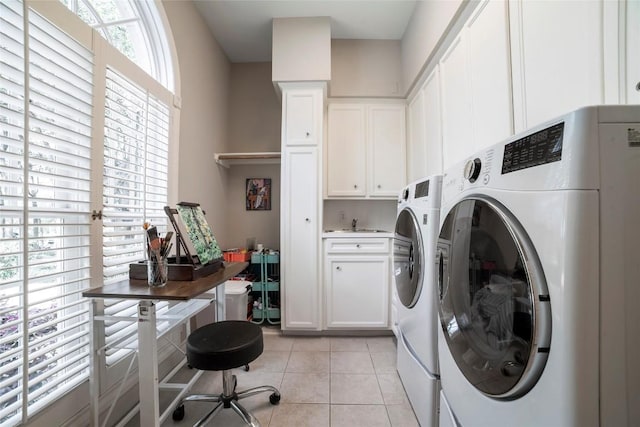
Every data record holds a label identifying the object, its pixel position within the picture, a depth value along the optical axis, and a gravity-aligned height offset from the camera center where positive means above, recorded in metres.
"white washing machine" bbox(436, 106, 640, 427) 0.47 -0.12
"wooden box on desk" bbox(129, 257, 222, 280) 1.27 -0.29
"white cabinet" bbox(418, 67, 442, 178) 1.94 +0.73
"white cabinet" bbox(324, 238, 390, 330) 2.38 -0.63
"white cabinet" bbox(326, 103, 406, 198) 2.71 +0.69
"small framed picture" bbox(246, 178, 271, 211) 2.98 +0.22
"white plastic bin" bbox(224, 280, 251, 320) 2.15 -0.74
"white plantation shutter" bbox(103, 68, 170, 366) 1.33 +0.18
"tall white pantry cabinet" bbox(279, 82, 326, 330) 2.38 +0.00
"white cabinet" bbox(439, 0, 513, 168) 1.23 +0.74
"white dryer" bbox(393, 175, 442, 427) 1.20 -0.43
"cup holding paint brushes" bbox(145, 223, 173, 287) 1.16 -0.22
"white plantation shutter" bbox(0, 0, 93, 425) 0.91 +0.00
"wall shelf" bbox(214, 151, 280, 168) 2.61 +0.60
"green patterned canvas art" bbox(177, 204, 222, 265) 1.34 -0.10
